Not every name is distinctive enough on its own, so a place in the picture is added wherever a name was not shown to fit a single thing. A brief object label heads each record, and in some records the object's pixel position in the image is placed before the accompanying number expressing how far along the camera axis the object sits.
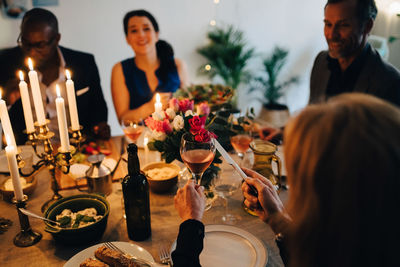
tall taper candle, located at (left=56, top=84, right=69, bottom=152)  1.11
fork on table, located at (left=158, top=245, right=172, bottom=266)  0.98
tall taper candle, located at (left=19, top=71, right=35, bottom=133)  1.15
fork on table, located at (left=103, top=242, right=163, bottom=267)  0.91
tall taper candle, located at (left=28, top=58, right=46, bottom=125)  1.16
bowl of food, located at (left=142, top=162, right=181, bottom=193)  1.34
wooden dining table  1.03
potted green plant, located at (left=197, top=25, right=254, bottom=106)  4.28
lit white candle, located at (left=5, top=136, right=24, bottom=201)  0.97
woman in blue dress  2.75
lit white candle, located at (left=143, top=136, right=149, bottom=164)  1.32
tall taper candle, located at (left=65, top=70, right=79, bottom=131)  1.22
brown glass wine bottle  1.00
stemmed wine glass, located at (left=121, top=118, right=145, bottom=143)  1.60
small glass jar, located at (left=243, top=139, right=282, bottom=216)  1.26
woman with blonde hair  0.55
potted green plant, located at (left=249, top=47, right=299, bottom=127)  4.62
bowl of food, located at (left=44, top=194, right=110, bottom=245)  1.03
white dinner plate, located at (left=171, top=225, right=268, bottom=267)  0.98
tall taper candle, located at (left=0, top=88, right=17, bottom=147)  1.03
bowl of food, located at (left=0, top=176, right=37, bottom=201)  1.29
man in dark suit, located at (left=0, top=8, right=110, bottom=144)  2.33
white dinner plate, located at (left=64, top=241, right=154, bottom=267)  0.96
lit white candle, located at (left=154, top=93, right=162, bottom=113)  1.30
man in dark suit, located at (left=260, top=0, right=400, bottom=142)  1.83
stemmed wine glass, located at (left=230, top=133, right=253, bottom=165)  1.44
